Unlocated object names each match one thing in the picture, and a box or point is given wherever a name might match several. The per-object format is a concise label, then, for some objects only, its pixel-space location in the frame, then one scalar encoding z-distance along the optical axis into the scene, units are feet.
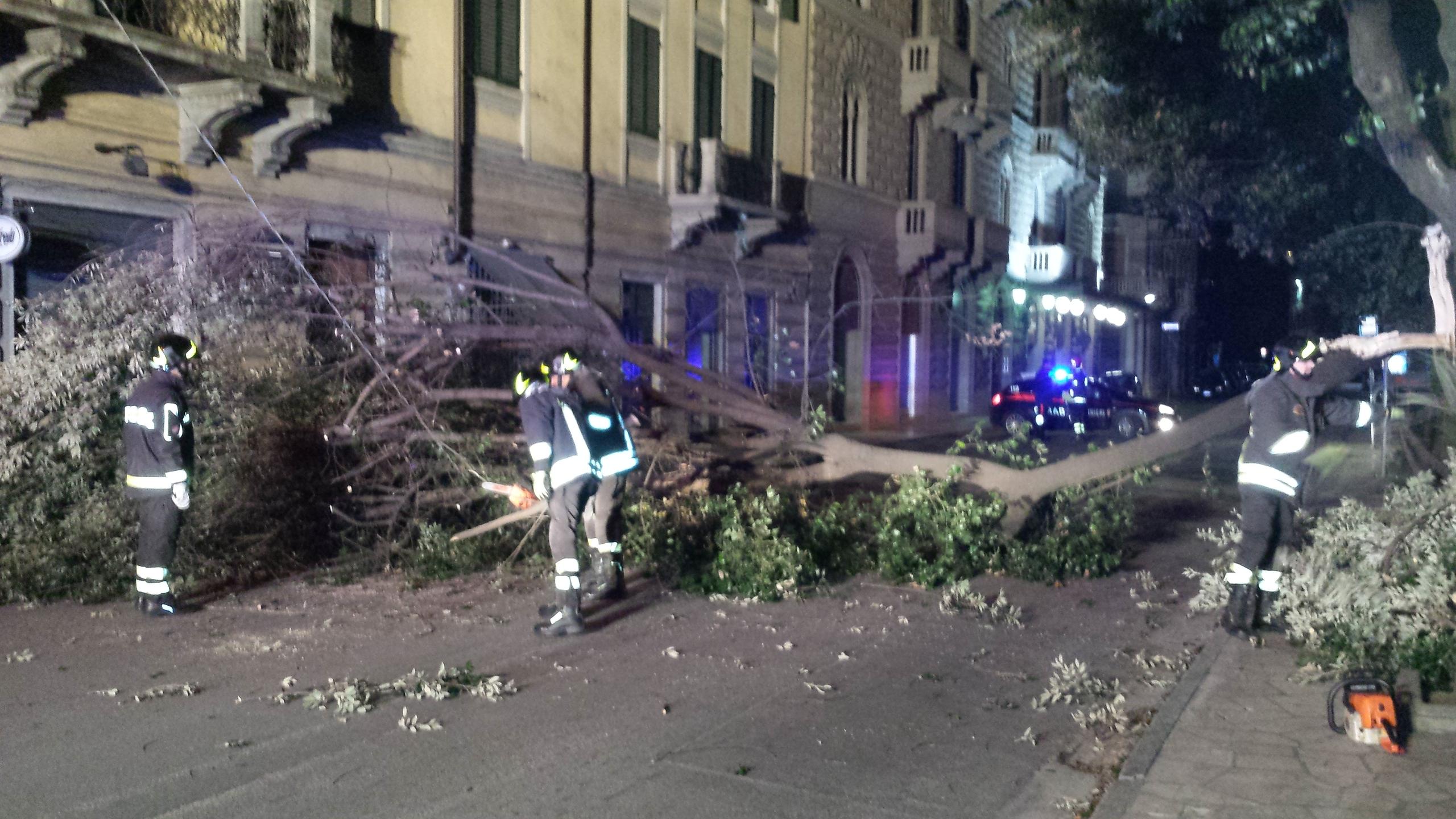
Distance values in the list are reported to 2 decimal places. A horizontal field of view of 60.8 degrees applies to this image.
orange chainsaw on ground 17.15
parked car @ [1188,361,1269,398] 151.02
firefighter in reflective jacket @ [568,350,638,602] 27.35
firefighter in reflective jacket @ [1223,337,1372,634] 24.77
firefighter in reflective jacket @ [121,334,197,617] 26.22
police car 80.89
